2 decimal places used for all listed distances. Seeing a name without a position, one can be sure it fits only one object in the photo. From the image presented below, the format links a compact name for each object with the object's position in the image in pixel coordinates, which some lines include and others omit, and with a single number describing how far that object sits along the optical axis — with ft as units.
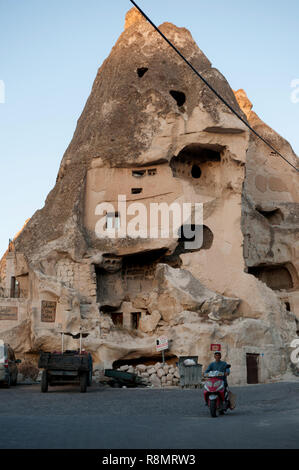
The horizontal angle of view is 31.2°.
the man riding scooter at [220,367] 30.85
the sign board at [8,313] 71.77
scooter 29.53
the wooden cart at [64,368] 47.21
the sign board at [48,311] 70.85
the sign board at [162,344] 64.89
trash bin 59.93
